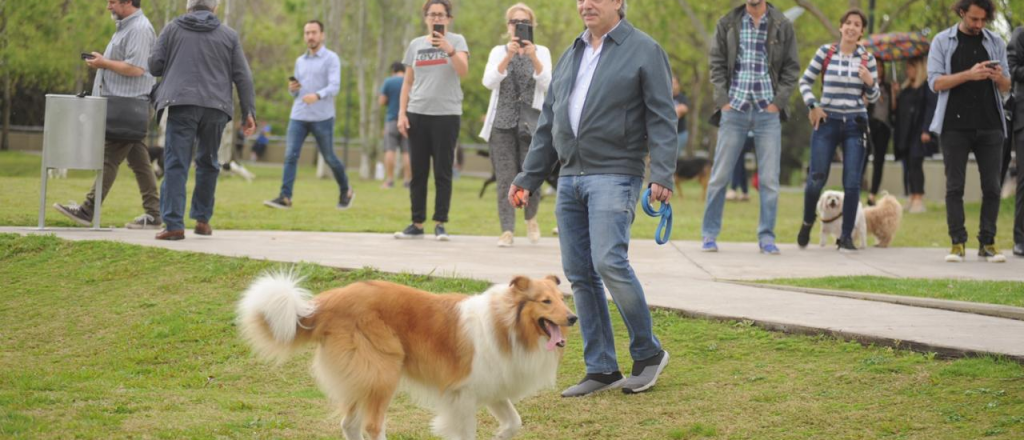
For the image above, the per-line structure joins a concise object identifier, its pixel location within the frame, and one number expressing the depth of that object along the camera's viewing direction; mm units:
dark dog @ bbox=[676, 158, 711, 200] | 22016
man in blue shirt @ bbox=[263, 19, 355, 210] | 14406
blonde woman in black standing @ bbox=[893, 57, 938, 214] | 16812
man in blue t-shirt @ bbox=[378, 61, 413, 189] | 20641
